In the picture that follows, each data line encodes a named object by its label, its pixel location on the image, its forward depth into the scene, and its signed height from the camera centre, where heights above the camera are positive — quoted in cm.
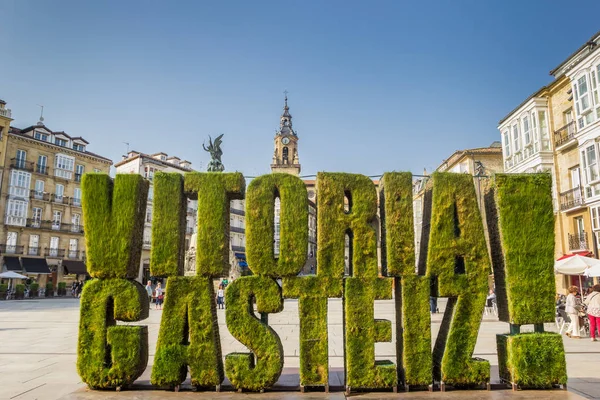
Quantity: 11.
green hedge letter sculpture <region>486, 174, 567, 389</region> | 704 +6
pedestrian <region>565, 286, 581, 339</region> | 1382 -101
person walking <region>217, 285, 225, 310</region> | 2510 -104
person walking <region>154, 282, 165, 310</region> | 2659 -98
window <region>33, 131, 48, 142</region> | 4888 +1611
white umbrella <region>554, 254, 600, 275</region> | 1534 +63
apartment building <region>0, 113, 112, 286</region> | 4491 +822
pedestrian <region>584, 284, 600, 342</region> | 1284 -77
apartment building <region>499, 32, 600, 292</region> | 2280 +823
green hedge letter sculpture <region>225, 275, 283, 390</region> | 703 -88
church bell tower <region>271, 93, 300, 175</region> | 9331 +2841
